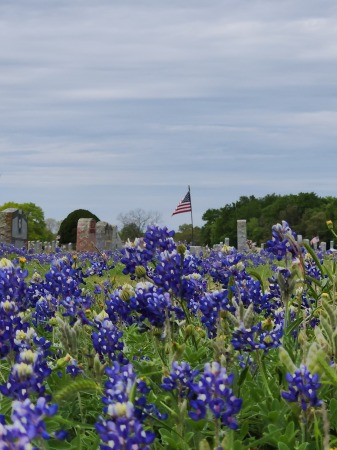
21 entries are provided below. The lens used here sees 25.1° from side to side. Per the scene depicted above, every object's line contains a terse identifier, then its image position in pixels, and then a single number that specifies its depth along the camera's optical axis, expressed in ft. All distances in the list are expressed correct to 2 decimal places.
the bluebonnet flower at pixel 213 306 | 12.61
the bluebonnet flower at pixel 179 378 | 9.13
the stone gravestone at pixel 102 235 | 127.44
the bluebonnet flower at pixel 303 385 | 8.94
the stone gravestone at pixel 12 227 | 113.80
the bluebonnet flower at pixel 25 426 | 6.03
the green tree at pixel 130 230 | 218.89
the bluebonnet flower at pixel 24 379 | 8.68
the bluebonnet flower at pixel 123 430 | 6.51
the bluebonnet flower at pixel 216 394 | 7.44
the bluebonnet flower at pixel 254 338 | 10.84
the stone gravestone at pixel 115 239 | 133.18
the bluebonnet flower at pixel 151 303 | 11.55
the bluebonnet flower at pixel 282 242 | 13.39
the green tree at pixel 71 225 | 182.60
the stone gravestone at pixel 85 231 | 129.49
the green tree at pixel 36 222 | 263.53
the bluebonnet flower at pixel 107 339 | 11.51
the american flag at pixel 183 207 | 87.72
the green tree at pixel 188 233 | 316.36
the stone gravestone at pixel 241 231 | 133.80
